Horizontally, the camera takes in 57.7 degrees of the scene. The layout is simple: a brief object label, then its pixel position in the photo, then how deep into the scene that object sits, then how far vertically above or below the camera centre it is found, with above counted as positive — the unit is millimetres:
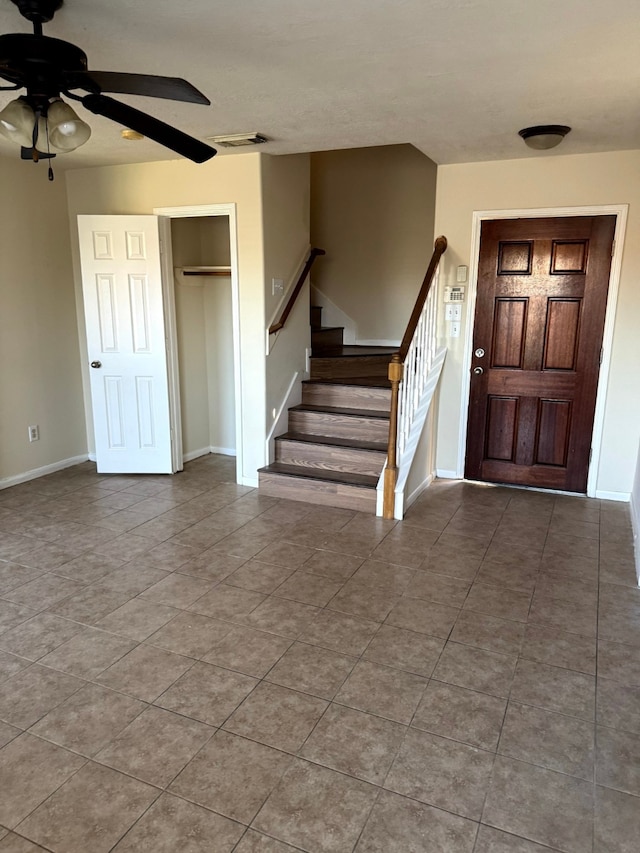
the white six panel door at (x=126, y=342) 4500 -212
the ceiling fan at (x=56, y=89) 1771 +710
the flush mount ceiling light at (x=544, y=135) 3340 +1056
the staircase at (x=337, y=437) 4145 -926
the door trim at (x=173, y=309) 4293 +52
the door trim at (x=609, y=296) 3943 +156
